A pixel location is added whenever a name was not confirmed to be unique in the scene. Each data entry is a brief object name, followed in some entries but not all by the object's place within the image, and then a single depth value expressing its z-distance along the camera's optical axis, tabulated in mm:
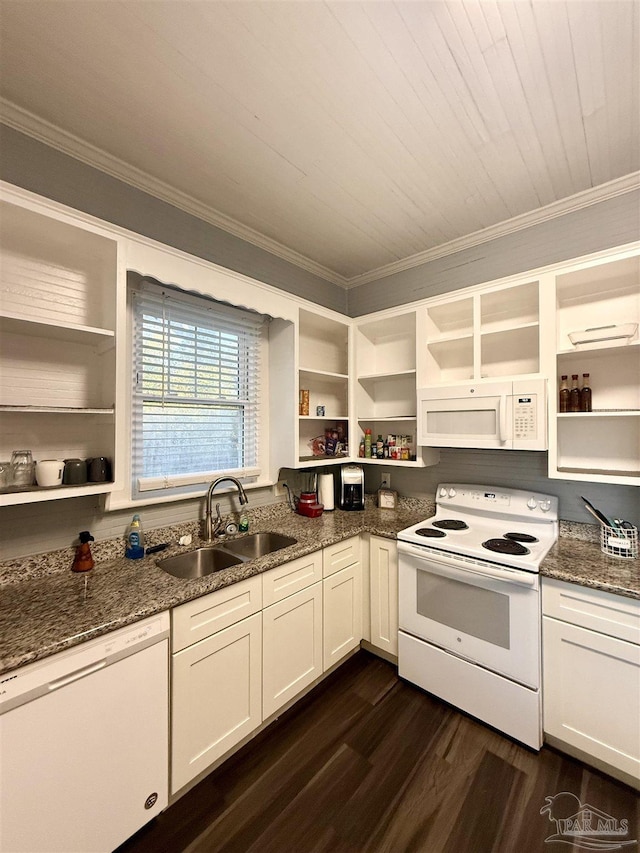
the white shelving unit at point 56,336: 1442
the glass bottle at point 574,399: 1938
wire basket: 1728
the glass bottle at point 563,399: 1982
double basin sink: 1841
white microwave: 1952
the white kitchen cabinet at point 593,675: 1464
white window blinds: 1959
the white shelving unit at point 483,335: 2186
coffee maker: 2719
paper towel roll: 2664
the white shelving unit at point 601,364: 1835
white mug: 1441
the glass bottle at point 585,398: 1912
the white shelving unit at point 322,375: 2705
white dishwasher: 1014
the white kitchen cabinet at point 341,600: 2078
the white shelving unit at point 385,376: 2764
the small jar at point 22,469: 1444
